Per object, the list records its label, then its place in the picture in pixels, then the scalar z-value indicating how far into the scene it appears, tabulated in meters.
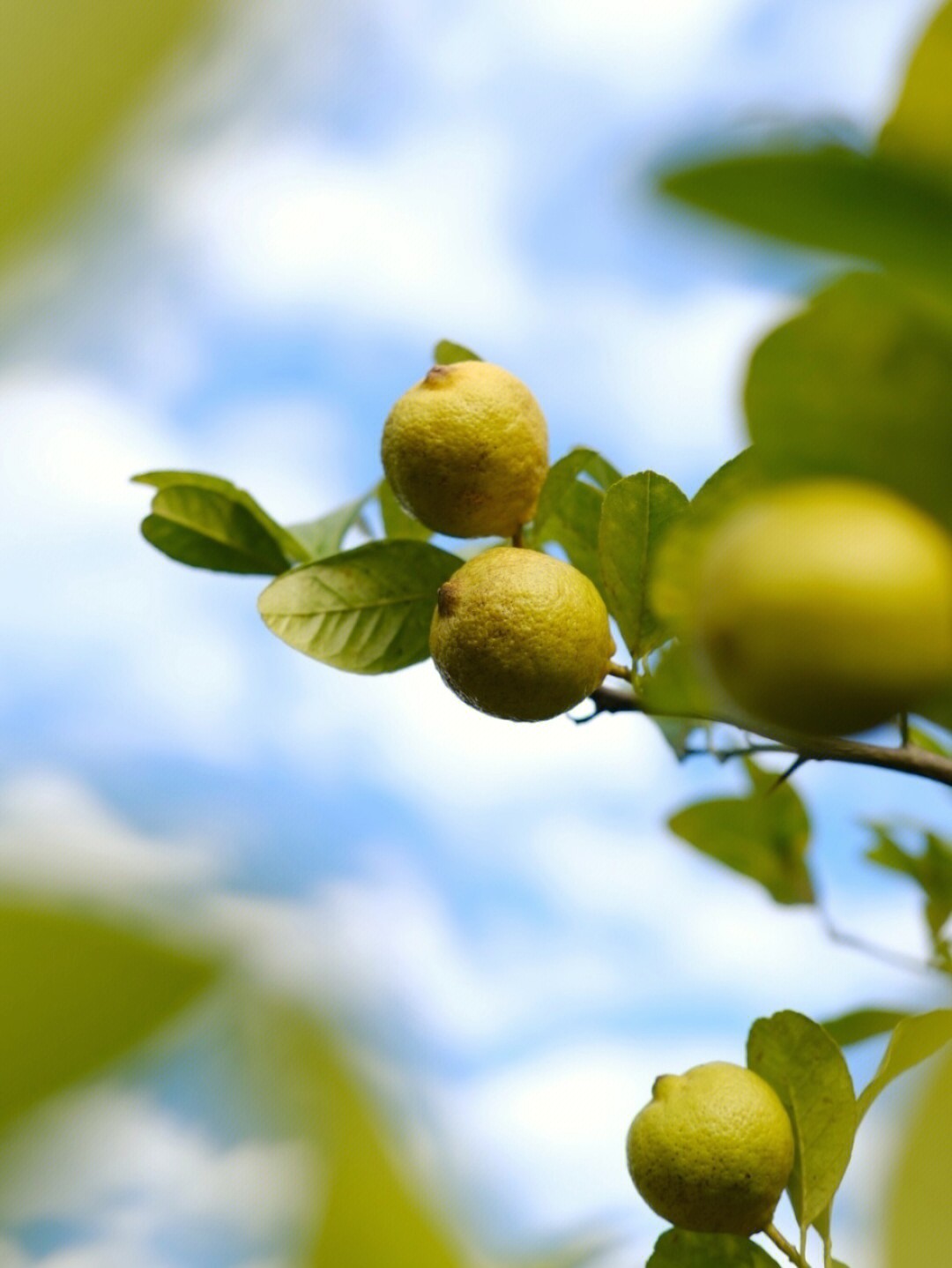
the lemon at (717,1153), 0.67
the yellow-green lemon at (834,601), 0.43
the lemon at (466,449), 0.67
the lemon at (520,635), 0.64
